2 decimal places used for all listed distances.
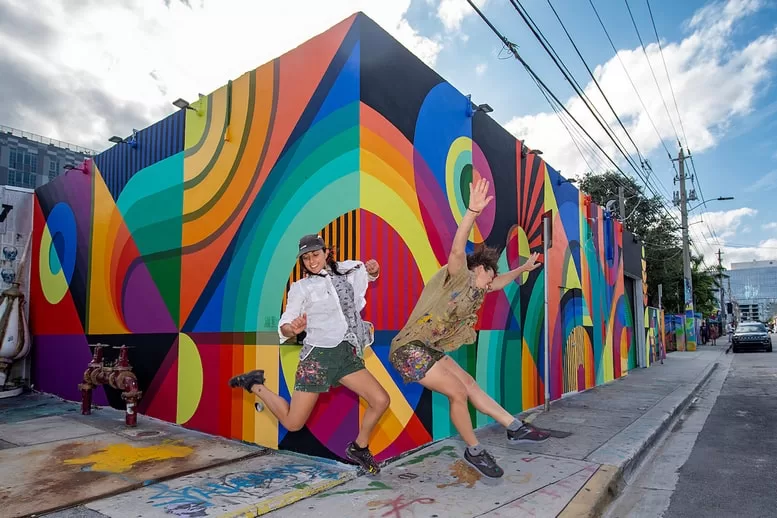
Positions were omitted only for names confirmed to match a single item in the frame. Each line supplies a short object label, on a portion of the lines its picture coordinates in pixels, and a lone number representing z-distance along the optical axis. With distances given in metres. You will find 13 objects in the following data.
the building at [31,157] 82.31
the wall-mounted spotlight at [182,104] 6.24
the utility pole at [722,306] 43.22
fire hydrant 6.04
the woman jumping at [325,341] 4.11
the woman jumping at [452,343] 4.11
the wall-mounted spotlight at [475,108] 6.50
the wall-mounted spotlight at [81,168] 8.38
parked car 24.77
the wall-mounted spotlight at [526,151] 8.06
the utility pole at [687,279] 25.50
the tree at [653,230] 30.88
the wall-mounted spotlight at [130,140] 7.31
